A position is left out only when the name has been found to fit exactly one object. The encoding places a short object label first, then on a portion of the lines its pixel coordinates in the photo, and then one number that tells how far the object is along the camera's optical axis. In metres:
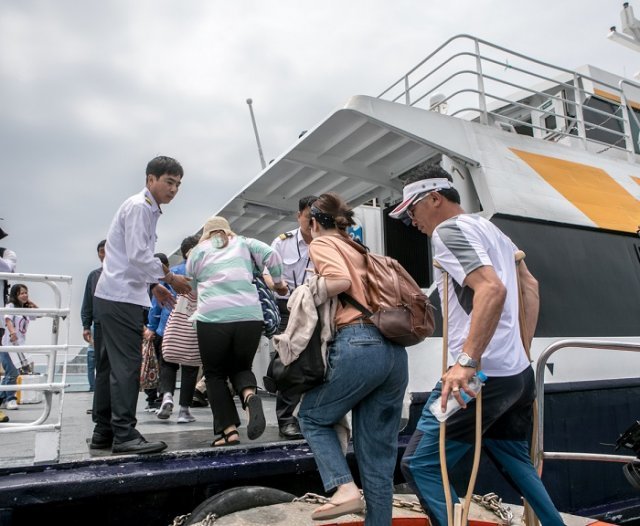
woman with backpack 2.19
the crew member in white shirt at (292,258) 4.35
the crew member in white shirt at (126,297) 2.97
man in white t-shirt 2.05
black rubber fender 2.55
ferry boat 2.60
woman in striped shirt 3.22
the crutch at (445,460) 2.07
